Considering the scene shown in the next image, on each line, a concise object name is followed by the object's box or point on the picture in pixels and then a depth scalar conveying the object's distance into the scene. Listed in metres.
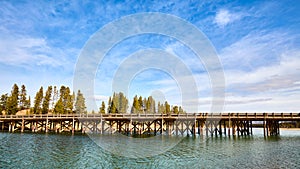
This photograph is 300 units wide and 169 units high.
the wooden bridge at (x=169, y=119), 45.12
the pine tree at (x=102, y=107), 88.00
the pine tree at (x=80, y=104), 76.88
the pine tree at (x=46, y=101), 72.25
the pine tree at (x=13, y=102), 69.46
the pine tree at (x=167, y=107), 110.88
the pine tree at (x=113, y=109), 85.12
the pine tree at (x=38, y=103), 74.06
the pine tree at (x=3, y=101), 77.64
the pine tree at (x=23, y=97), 76.47
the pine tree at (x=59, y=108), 69.71
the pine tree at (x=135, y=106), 91.18
